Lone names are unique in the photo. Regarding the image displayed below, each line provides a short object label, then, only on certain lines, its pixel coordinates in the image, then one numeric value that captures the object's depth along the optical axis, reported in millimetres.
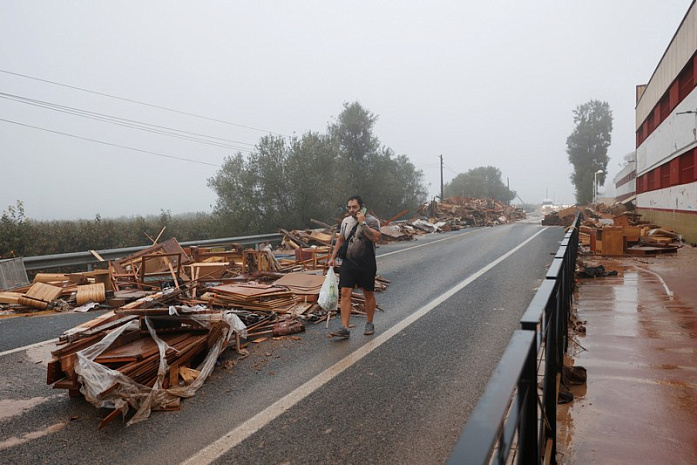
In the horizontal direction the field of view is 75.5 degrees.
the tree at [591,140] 75688
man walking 6512
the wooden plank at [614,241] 13531
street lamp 67750
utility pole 71712
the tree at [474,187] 109375
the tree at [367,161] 49438
